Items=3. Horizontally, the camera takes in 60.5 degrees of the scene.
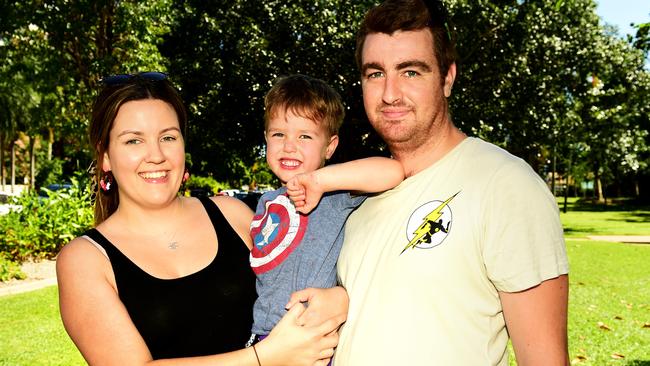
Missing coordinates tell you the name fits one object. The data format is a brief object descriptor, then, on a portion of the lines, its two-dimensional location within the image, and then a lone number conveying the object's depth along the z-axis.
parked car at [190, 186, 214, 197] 32.02
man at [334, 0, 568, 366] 2.25
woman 2.50
